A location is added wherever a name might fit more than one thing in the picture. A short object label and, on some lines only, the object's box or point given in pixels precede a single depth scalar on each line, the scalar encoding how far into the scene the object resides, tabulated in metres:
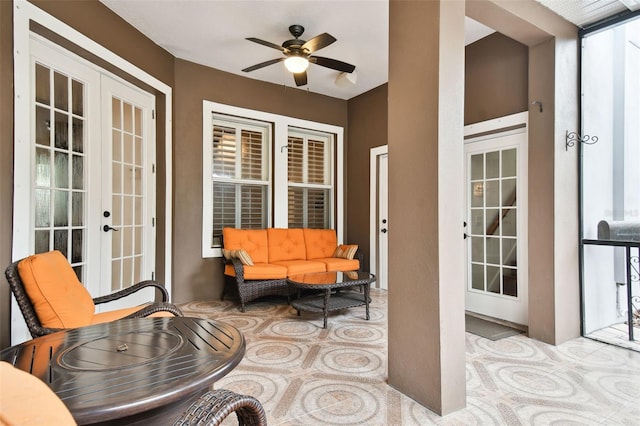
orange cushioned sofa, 4.00
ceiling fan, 3.16
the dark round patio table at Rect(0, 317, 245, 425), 0.91
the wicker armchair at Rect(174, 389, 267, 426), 0.89
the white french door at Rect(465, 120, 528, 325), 3.46
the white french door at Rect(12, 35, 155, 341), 2.49
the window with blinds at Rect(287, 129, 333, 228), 5.36
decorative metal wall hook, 2.99
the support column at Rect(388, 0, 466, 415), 1.93
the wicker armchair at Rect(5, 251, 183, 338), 1.72
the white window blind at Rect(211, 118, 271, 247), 4.69
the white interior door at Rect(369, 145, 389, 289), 5.14
